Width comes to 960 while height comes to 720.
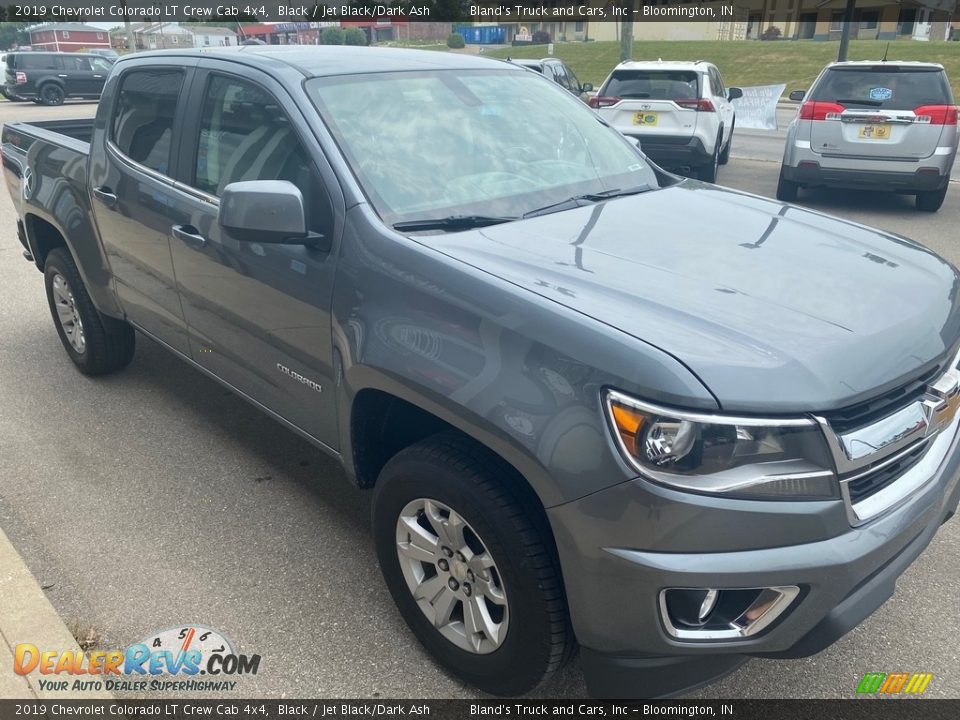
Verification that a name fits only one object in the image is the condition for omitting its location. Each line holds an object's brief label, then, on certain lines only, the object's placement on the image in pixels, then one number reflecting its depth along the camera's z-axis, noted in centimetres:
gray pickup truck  187
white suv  1045
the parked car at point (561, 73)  1569
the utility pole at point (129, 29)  3536
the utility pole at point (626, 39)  2769
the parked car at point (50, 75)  2555
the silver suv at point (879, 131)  890
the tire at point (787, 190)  978
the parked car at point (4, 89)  2636
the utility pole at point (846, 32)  2144
